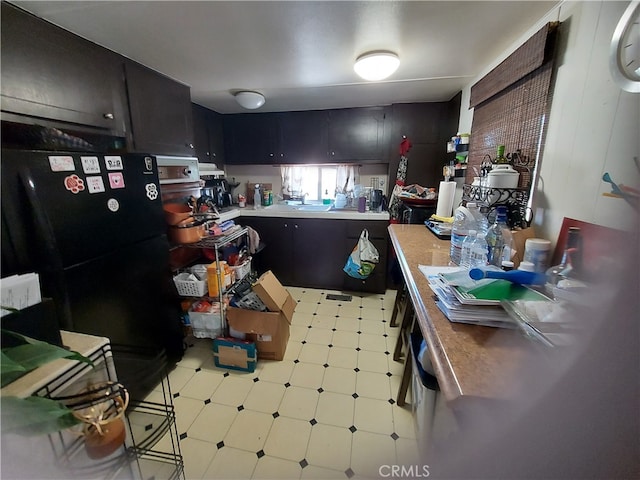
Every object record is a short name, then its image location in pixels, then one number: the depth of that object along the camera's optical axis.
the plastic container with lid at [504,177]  1.20
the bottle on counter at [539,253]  0.96
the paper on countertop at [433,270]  1.02
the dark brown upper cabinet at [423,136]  2.60
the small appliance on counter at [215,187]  2.51
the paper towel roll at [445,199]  1.80
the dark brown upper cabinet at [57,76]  1.07
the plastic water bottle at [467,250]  1.09
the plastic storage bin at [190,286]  1.85
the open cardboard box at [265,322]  1.77
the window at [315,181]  3.15
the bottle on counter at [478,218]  1.20
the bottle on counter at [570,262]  0.75
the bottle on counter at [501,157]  1.30
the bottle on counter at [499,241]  1.06
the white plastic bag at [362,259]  2.54
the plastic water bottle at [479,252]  1.06
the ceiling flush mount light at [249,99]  2.22
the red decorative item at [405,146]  2.68
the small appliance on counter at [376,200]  2.92
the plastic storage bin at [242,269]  2.11
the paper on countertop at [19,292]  0.62
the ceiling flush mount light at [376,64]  1.46
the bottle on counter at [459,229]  1.16
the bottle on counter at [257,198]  3.13
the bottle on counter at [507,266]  0.95
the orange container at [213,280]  1.87
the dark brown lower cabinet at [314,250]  2.74
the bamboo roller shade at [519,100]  1.13
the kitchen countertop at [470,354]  0.50
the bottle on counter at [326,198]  3.26
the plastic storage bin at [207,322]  1.87
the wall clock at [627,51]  0.71
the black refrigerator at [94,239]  0.99
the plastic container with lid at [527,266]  0.88
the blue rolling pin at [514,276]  0.73
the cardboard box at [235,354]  1.74
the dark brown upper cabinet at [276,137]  2.87
